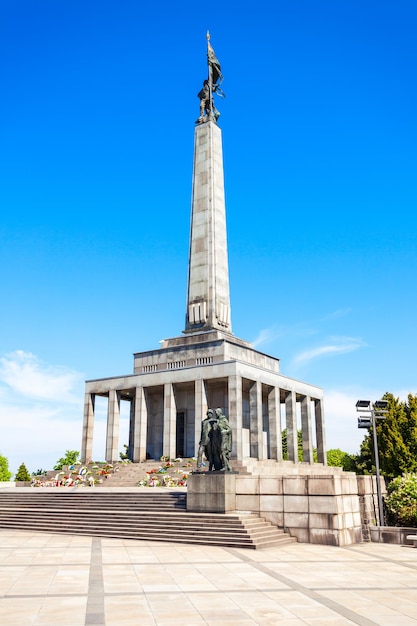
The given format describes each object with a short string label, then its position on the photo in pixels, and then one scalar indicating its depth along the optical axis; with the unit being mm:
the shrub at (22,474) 47812
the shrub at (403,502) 22477
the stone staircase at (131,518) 19234
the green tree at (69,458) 70756
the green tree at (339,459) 51438
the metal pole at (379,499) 21953
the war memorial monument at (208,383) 38375
